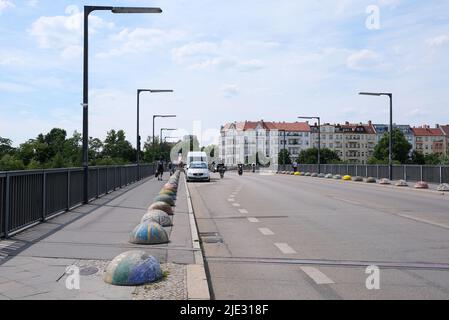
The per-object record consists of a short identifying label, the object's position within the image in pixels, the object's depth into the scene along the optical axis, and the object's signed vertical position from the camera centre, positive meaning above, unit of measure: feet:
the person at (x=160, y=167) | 132.57 -1.42
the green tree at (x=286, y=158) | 536.42 +3.55
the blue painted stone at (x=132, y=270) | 19.70 -4.14
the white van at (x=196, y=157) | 166.81 +1.54
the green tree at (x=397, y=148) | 433.07 +10.82
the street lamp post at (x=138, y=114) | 125.07 +11.54
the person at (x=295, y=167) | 225.05 -2.64
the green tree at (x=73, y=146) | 260.15 +8.87
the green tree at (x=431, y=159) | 506.56 +1.89
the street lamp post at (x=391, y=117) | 116.57 +10.16
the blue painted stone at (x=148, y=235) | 29.71 -4.16
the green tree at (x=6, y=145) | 342.25 +11.68
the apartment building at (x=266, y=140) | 616.39 +25.24
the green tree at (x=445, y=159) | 323.98 +0.80
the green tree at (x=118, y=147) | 262.71 +8.38
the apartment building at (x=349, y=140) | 628.28 +25.71
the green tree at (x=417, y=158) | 481.87 +2.68
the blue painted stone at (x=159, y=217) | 37.04 -3.97
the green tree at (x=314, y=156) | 489.67 +4.98
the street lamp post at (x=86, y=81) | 53.72 +8.66
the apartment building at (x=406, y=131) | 647.88 +36.92
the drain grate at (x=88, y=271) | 21.62 -4.56
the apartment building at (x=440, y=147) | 648.54 +17.19
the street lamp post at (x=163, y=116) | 177.37 +15.53
